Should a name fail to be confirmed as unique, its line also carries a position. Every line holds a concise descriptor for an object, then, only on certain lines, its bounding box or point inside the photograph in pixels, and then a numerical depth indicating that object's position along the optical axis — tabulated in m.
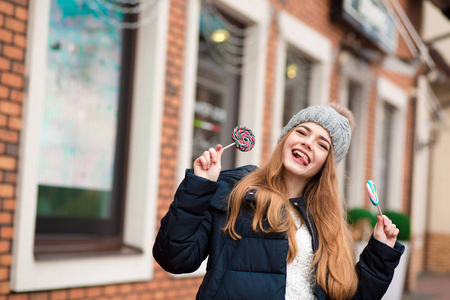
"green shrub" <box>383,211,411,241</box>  7.02
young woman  2.12
